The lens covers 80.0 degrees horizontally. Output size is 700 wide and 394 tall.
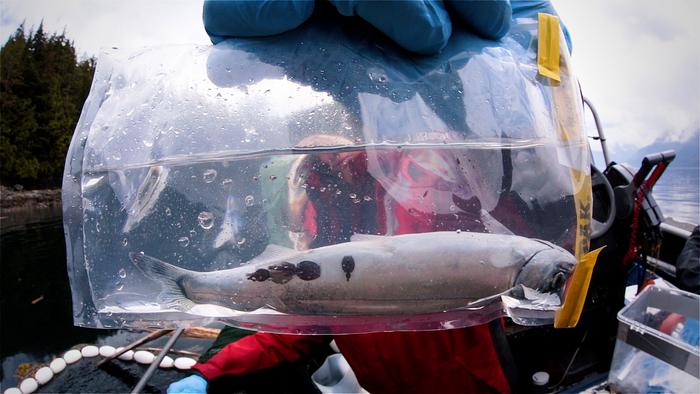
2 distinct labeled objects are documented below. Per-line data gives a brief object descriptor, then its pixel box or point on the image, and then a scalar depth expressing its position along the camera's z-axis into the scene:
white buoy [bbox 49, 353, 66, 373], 1.63
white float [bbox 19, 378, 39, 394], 1.50
